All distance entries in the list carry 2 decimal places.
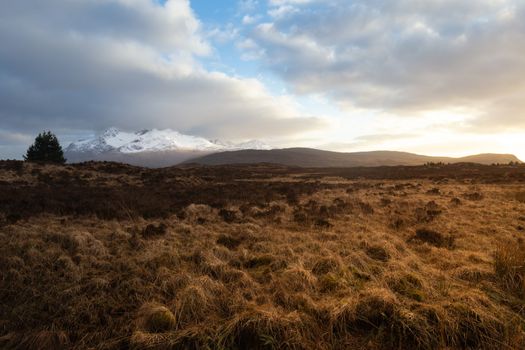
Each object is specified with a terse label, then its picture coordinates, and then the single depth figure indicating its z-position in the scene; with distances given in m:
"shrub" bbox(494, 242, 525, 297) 5.74
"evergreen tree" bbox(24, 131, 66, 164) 38.91
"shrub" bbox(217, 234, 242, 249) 8.85
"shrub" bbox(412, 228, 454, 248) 8.88
